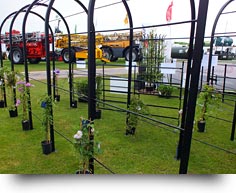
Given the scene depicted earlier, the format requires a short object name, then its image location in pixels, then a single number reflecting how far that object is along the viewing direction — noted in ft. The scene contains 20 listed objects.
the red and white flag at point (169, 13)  26.50
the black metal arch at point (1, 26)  12.98
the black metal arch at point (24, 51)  9.67
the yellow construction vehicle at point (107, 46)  38.26
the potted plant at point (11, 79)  13.02
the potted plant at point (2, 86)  13.78
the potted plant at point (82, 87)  17.12
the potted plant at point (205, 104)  11.30
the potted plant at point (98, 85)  15.72
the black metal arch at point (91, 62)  5.68
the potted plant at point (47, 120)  8.53
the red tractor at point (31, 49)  41.47
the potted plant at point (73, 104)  16.02
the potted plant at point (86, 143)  6.02
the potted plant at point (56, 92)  15.71
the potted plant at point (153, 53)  22.48
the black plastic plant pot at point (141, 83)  22.18
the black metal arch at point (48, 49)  7.56
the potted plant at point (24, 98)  10.73
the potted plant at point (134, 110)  10.03
